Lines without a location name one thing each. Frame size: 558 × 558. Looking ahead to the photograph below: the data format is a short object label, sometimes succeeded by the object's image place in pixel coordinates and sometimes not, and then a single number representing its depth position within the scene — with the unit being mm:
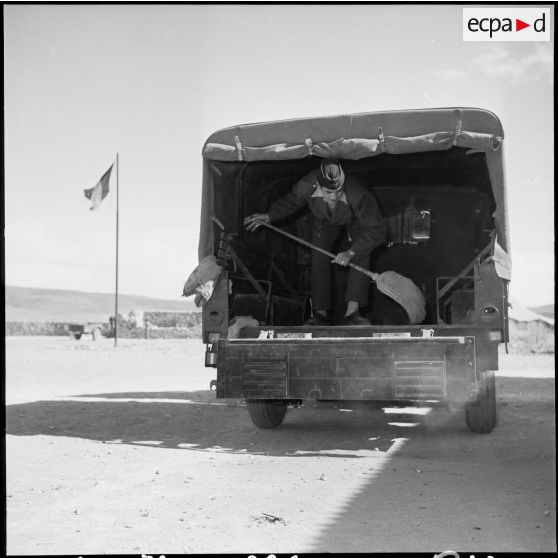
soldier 6867
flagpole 23981
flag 23375
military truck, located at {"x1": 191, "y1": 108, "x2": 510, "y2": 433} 5723
